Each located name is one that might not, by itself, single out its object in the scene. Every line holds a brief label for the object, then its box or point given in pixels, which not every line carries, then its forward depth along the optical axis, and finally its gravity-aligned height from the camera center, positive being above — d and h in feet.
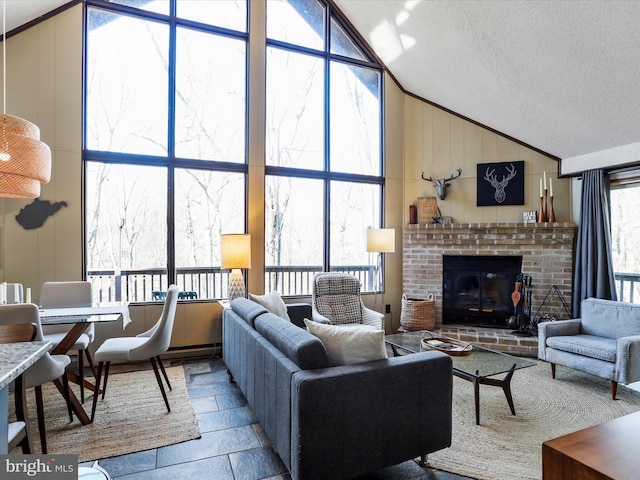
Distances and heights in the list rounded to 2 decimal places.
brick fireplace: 14.75 -0.28
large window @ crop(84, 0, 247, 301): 13.02 +3.99
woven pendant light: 7.06 +1.80
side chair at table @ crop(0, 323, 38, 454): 4.29 -2.21
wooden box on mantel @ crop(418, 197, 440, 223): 16.76 +1.63
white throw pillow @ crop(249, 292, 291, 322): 11.14 -1.93
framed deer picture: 15.66 +2.68
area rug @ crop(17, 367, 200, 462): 7.47 -4.30
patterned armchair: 13.74 -2.30
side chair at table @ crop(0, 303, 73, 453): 6.59 -2.48
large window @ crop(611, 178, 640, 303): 13.44 +0.30
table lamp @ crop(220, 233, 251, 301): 12.71 -0.33
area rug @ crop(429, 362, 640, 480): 6.89 -4.36
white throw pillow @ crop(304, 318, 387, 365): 6.34 -1.87
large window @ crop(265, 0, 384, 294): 15.49 +4.48
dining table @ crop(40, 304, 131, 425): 8.24 -1.80
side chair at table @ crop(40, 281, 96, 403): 10.19 -1.67
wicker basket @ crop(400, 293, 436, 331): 15.28 -3.13
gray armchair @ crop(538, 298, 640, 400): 9.64 -3.05
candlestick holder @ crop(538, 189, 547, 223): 14.96 +1.41
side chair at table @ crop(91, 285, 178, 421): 8.90 -2.69
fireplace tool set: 14.37 -2.73
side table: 4.16 -2.67
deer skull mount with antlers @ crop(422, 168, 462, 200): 16.48 +2.76
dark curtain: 13.61 -0.09
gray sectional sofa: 5.49 -2.79
